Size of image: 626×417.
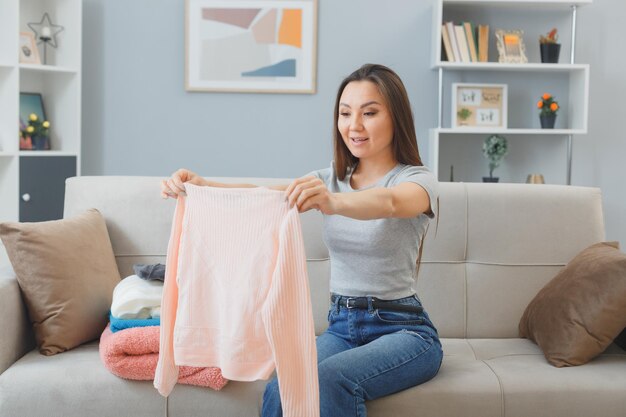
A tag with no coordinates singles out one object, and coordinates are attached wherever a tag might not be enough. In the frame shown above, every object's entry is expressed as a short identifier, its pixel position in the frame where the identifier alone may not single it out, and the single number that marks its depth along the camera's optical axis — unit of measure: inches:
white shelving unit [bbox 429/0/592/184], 164.6
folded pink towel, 81.8
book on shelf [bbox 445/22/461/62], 159.3
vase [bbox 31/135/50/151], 158.2
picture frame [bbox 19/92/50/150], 157.2
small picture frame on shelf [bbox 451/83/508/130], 165.3
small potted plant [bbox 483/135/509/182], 164.6
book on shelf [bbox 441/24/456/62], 159.5
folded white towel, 88.1
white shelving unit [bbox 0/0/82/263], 148.9
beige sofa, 98.0
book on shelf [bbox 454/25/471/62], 159.8
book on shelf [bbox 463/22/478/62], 159.6
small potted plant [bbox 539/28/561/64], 161.3
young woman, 76.0
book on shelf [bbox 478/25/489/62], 161.3
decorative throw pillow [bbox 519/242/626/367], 86.8
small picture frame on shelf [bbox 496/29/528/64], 162.6
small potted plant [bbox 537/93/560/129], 163.2
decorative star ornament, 161.8
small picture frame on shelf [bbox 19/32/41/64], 156.4
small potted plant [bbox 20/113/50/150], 157.2
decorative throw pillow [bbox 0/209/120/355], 89.2
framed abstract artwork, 167.5
